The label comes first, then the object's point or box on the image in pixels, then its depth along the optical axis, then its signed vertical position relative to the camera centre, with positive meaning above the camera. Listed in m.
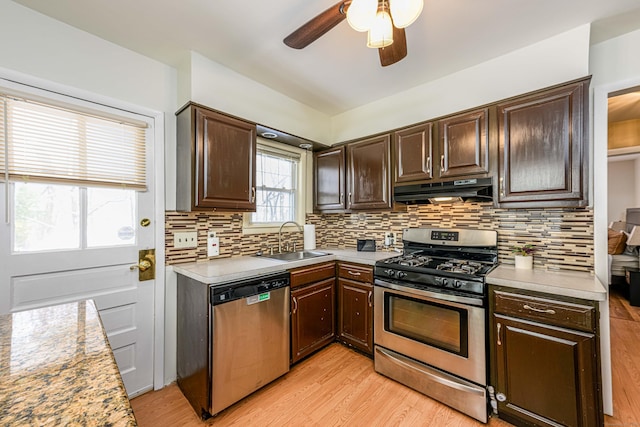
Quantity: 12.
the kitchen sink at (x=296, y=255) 2.75 -0.45
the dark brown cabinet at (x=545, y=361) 1.44 -0.87
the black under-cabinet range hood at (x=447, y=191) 2.04 +0.17
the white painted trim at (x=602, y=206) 1.77 +0.03
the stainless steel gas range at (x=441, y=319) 1.76 -0.79
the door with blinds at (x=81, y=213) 1.56 +0.01
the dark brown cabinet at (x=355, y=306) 2.37 -0.86
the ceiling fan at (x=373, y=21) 1.15 +0.91
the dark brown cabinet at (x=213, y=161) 2.00 +0.43
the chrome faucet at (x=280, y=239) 2.89 -0.28
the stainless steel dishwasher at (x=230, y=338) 1.73 -0.88
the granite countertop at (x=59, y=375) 0.53 -0.40
